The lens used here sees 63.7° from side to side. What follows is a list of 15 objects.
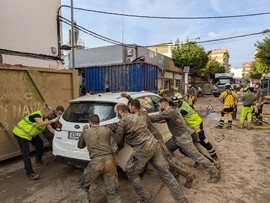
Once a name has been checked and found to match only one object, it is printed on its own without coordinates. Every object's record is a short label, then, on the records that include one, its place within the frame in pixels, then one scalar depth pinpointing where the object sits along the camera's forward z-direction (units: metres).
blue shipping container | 11.23
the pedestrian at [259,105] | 9.27
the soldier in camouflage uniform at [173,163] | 3.53
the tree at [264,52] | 20.62
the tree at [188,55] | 26.19
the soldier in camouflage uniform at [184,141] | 3.83
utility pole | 10.86
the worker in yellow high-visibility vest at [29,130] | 4.07
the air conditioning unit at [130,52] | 19.33
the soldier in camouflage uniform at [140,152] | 3.01
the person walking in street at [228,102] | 8.12
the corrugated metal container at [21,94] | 4.86
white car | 3.55
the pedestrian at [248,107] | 8.11
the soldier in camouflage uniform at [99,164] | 2.82
